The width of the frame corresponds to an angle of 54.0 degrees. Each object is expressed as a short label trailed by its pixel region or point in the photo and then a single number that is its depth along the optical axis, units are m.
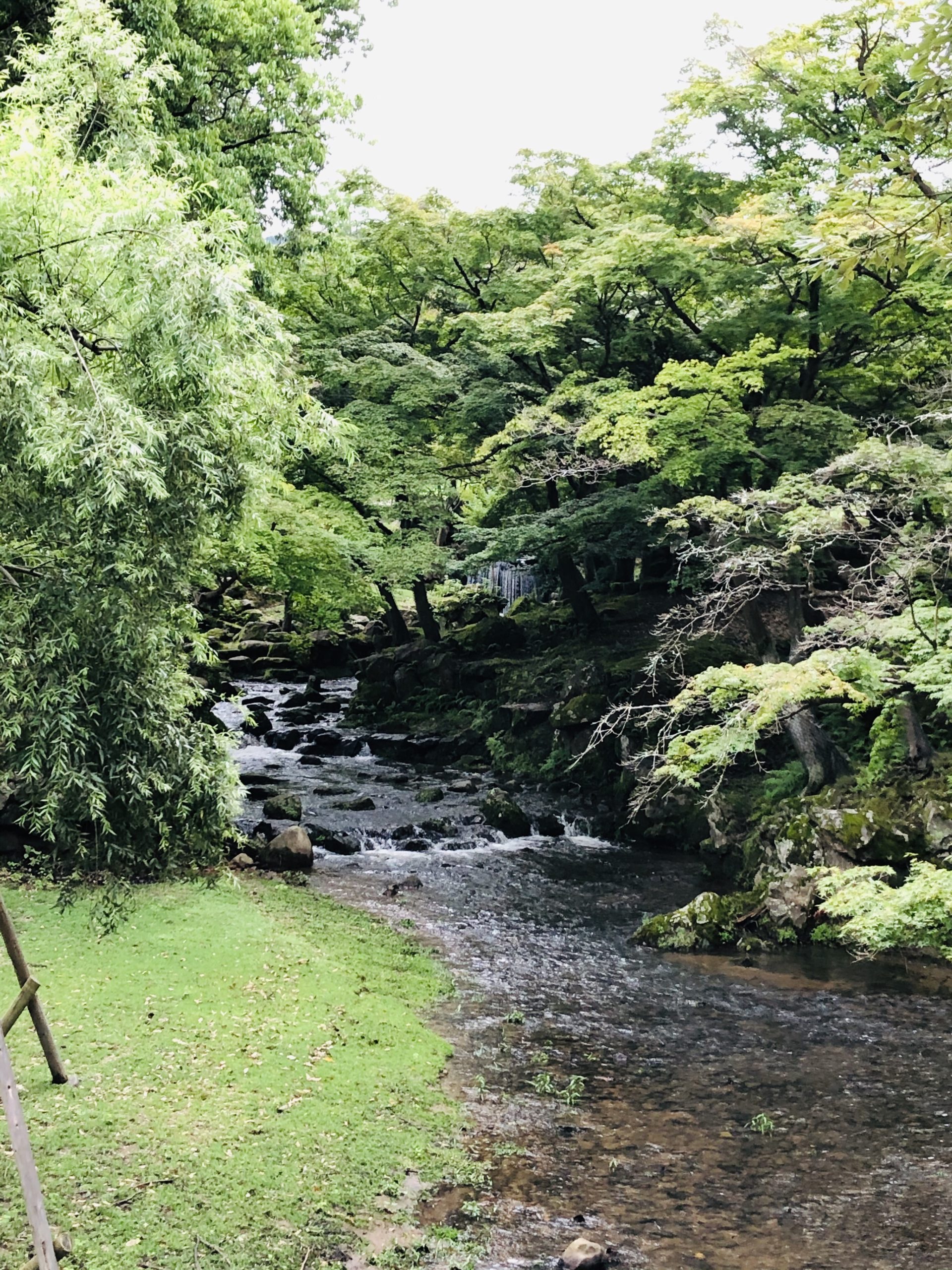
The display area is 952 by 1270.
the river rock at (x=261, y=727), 27.36
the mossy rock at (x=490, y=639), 29.78
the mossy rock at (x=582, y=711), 22.56
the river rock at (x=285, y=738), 26.67
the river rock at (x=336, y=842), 18.12
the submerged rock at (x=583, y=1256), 6.72
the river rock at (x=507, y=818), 19.89
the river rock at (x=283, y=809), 19.34
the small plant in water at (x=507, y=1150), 8.31
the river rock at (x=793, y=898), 14.03
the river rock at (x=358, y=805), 20.56
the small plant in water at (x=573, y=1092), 9.38
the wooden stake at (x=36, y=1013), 6.66
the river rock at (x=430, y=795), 21.53
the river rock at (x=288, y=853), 16.41
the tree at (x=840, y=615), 11.70
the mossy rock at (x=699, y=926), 13.95
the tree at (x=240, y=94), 11.68
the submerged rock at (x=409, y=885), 16.06
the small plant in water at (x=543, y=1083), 9.58
